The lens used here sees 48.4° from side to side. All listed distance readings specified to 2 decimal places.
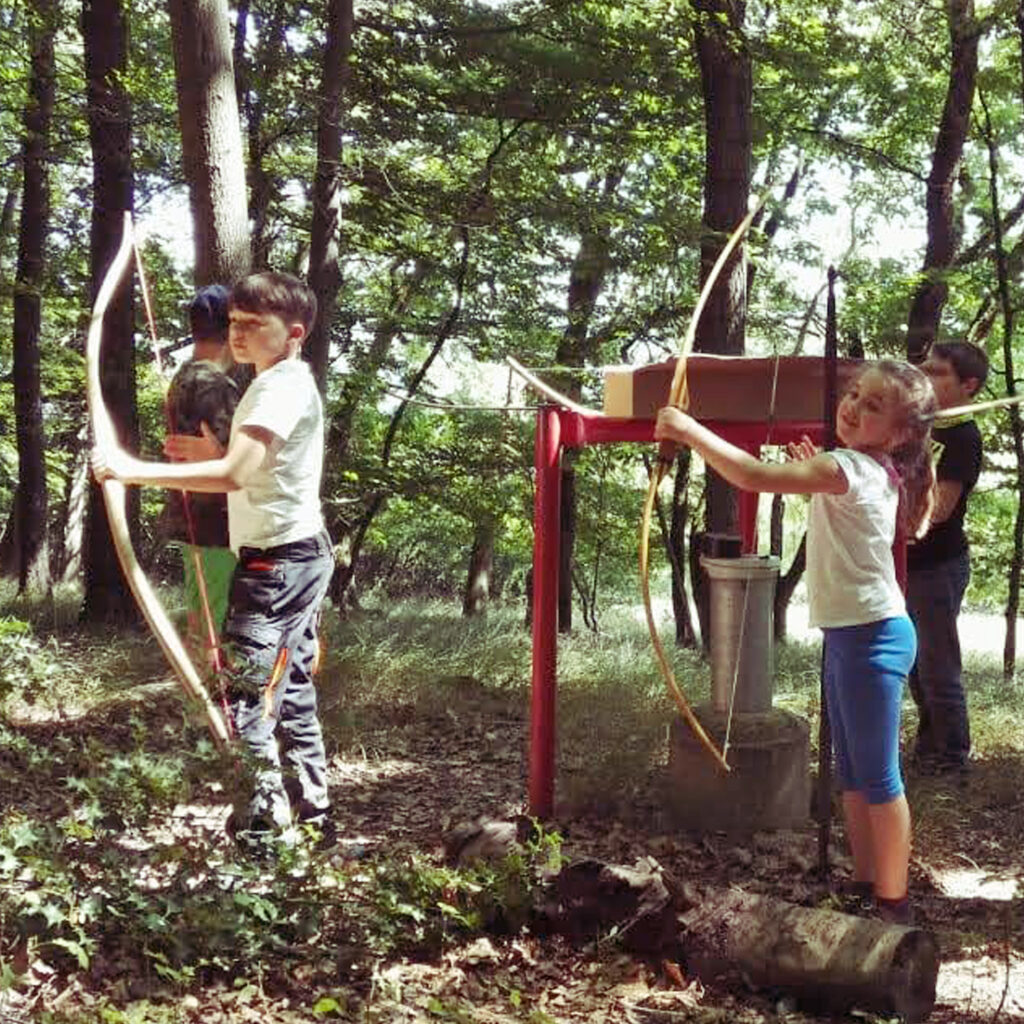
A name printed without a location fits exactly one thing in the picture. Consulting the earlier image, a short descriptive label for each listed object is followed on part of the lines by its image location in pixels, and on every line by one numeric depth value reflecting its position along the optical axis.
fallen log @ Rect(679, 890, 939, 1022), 2.58
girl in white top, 2.96
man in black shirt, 4.37
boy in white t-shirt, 3.06
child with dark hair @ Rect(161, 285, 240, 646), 3.43
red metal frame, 4.14
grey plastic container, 4.19
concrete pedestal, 4.08
